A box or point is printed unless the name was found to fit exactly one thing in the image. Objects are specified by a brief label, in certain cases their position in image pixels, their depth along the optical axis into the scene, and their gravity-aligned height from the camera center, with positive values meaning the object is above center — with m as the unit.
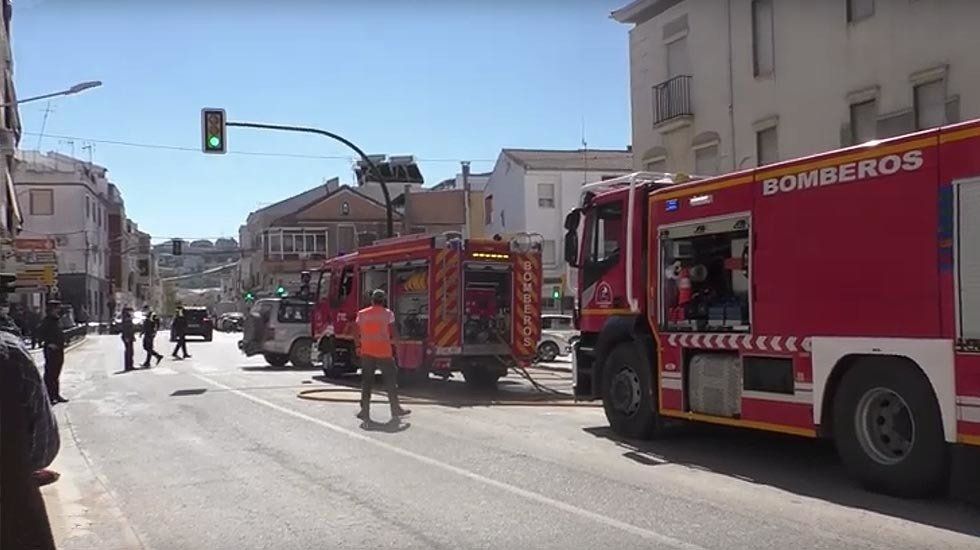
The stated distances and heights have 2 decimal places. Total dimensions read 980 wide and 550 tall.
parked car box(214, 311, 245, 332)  70.25 -1.63
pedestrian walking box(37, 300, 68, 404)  15.58 -0.63
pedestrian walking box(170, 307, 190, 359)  30.57 -0.90
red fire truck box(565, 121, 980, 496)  7.27 -0.13
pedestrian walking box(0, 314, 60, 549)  3.40 -0.52
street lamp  25.02 +5.72
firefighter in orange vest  13.45 -0.69
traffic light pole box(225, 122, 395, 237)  23.20 +3.81
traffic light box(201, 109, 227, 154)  22.74 +4.08
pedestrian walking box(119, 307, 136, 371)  24.94 -0.88
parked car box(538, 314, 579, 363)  26.17 -1.36
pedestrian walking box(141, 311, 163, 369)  26.14 -0.88
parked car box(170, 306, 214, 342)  47.84 -1.12
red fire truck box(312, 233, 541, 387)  16.64 -0.11
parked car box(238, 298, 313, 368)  25.47 -0.88
